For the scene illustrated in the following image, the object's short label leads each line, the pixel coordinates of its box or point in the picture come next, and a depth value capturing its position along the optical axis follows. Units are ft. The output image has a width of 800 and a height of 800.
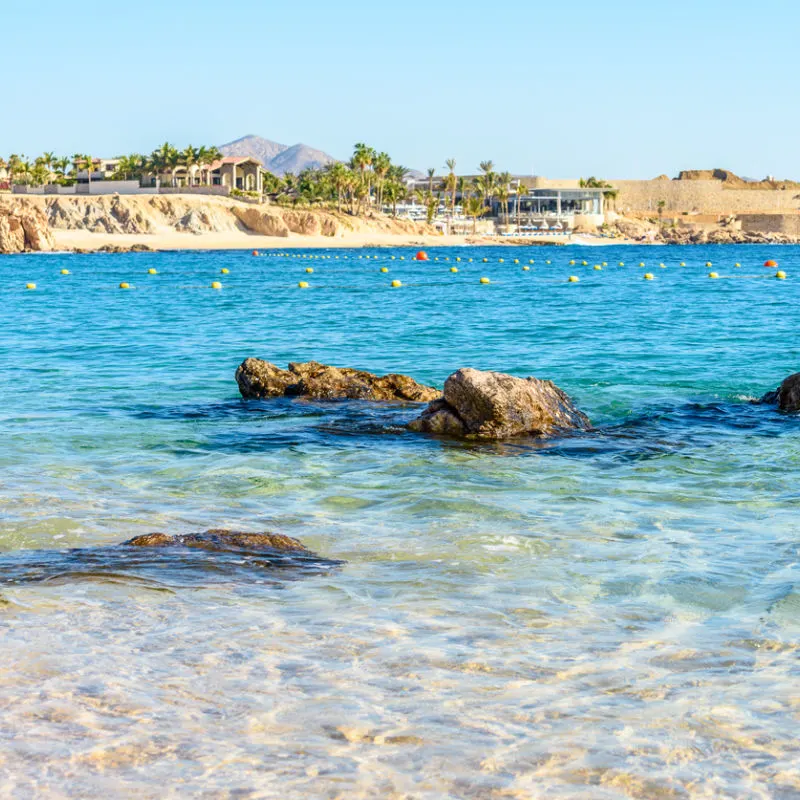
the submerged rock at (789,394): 45.24
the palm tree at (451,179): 566.77
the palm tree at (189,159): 474.49
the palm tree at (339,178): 483.51
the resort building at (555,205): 587.68
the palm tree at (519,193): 574.76
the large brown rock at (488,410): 39.93
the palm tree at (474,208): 521.49
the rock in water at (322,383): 48.65
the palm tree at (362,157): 522.56
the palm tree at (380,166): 525.34
